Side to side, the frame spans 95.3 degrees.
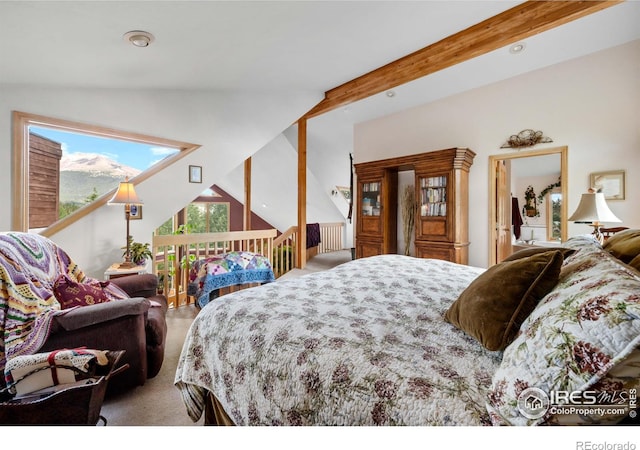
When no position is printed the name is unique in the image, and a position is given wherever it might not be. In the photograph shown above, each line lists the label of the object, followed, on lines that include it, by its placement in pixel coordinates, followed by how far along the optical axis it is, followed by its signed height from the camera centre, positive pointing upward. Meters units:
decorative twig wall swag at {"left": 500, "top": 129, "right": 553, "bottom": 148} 3.32 +0.95
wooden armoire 3.67 +0.24
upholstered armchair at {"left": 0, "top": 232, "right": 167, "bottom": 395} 1.43 -0.50
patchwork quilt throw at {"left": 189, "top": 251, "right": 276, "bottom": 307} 3.21 -0.58
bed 0.60 -0.40
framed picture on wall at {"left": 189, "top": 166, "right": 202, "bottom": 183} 3.67 +0.62
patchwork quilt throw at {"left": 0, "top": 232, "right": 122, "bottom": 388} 1.40 -0.38
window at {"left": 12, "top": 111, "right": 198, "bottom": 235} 2.50 +0.52
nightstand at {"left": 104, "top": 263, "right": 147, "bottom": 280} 2.68 -0.45
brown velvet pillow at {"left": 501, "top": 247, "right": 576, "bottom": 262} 1.22 -0.14
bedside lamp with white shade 2.26 +0.06
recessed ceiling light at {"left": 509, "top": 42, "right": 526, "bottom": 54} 2.90 +1.75
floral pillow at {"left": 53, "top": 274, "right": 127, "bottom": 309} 1.75 -0.44
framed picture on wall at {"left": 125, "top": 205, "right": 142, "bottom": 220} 3.24 +0.13
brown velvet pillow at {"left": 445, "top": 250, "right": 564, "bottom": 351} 0.89 -0.26
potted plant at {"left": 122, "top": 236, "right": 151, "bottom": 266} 3.04 -0.31
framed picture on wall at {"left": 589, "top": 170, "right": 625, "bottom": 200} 2.84 +0.36
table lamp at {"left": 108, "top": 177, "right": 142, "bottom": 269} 2.81 +0.24
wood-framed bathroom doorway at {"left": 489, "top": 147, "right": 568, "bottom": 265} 3.68 +0.33
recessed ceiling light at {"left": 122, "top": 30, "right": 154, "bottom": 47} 2.08 +1.36
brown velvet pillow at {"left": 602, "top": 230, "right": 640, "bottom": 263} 1.04 -0.10
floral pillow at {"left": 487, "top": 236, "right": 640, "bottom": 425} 0.55 -0.28
